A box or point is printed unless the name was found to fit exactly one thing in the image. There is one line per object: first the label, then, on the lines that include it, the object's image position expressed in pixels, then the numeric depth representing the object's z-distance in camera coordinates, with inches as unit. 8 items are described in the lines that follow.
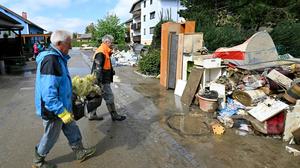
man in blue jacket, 106.3
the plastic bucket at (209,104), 220.6
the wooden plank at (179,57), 295.3
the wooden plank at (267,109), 169.1
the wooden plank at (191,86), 251.9
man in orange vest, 182.9
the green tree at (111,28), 1541.6
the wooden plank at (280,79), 219.2
